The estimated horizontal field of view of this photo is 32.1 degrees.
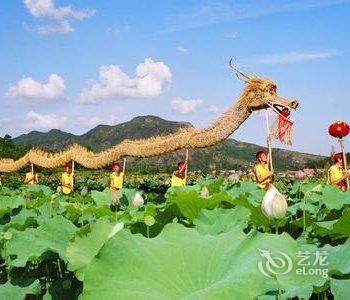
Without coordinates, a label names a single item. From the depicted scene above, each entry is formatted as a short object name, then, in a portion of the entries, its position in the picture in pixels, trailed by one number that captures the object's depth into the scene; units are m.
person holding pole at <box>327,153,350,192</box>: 6.35
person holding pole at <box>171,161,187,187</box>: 8.14
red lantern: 7.11
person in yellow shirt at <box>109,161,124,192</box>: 8.74
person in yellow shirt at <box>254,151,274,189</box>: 5.93
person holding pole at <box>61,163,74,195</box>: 9.65
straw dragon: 11.80
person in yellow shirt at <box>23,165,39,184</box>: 13.99
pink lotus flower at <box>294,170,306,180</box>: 8.12
